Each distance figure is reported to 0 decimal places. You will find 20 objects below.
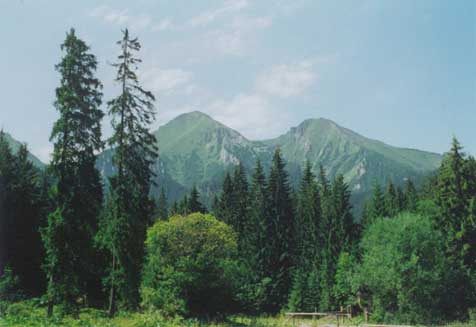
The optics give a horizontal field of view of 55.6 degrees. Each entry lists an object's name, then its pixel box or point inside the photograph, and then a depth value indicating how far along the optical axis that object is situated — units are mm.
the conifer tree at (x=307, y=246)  50875
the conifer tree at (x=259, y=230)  52344
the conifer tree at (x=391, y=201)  60791
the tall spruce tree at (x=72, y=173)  25766
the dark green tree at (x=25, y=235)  37750
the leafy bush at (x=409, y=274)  35062
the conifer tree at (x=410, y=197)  62312
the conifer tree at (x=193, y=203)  61062
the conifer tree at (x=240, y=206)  57531
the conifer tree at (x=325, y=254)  51656
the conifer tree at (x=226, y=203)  61781
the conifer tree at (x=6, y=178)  35656
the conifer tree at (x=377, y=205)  59938
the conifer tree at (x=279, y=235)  51531
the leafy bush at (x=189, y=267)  25219
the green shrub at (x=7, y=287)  27105
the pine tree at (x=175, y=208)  75162
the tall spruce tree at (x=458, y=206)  39688
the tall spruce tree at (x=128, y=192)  28766
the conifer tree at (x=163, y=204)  79325
